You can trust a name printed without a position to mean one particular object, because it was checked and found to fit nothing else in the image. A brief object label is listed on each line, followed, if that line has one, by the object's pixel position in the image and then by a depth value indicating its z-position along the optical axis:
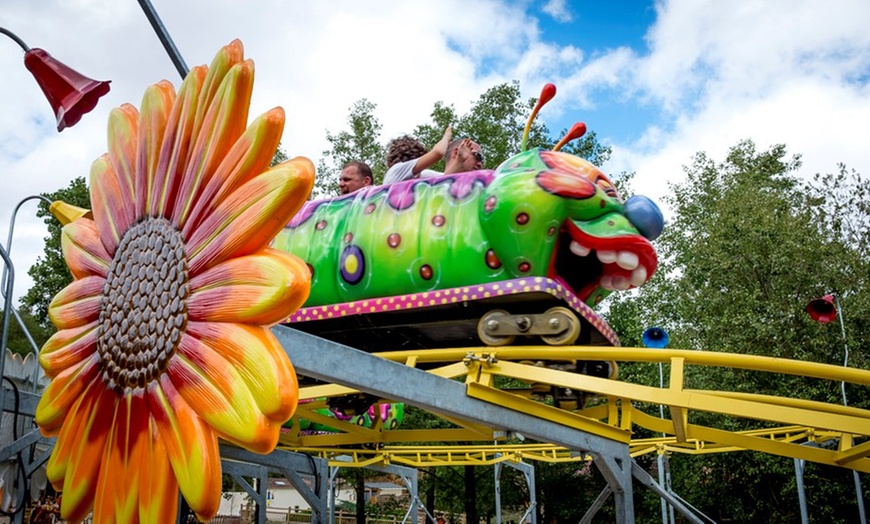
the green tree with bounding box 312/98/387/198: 19.59
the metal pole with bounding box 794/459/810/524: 7.94
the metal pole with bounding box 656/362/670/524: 9.05
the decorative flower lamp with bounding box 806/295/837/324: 6.25
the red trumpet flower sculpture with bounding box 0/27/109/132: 3.93
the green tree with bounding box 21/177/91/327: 20.34
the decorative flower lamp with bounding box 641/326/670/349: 5.22
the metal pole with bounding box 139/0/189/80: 3.31
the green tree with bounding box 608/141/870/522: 14.72
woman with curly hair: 4.50
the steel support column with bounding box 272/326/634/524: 2.21
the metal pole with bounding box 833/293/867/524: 7.46
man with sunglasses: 4.42
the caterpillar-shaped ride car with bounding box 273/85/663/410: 3.62
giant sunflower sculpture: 1.76
